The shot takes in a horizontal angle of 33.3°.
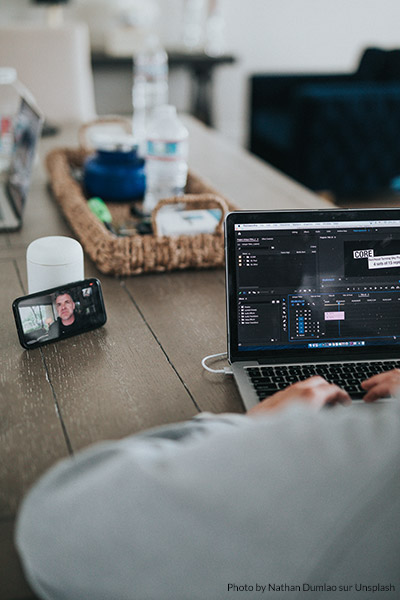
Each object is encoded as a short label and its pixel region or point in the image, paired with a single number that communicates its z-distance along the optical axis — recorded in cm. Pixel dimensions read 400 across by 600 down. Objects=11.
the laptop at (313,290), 98
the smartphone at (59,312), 103
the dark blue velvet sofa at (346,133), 358
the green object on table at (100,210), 152
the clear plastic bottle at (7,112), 205
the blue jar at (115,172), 170
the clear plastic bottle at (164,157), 168
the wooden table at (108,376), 81
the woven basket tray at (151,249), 133
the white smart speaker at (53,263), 108
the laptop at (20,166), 160
